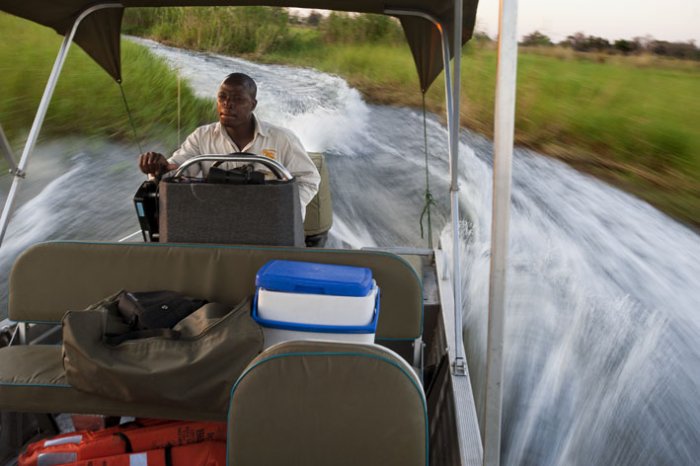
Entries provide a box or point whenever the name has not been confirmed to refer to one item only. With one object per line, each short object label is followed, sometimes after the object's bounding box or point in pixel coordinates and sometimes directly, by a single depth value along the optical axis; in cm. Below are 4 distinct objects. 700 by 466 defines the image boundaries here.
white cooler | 154
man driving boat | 290
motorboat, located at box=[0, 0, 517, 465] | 112
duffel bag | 147
